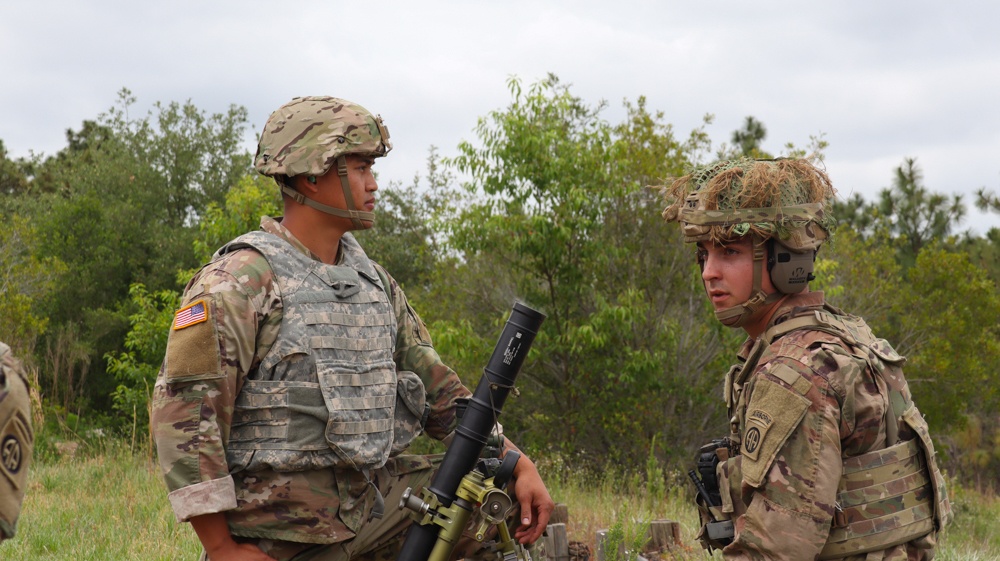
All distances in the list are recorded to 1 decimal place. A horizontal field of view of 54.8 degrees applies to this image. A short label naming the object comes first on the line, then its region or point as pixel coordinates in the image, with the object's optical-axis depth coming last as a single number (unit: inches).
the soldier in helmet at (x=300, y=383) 129.6
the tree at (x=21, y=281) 621.9
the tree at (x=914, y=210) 1108.5
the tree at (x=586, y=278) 482.0
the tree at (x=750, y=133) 1052.5
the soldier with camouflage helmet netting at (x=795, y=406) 116.7
